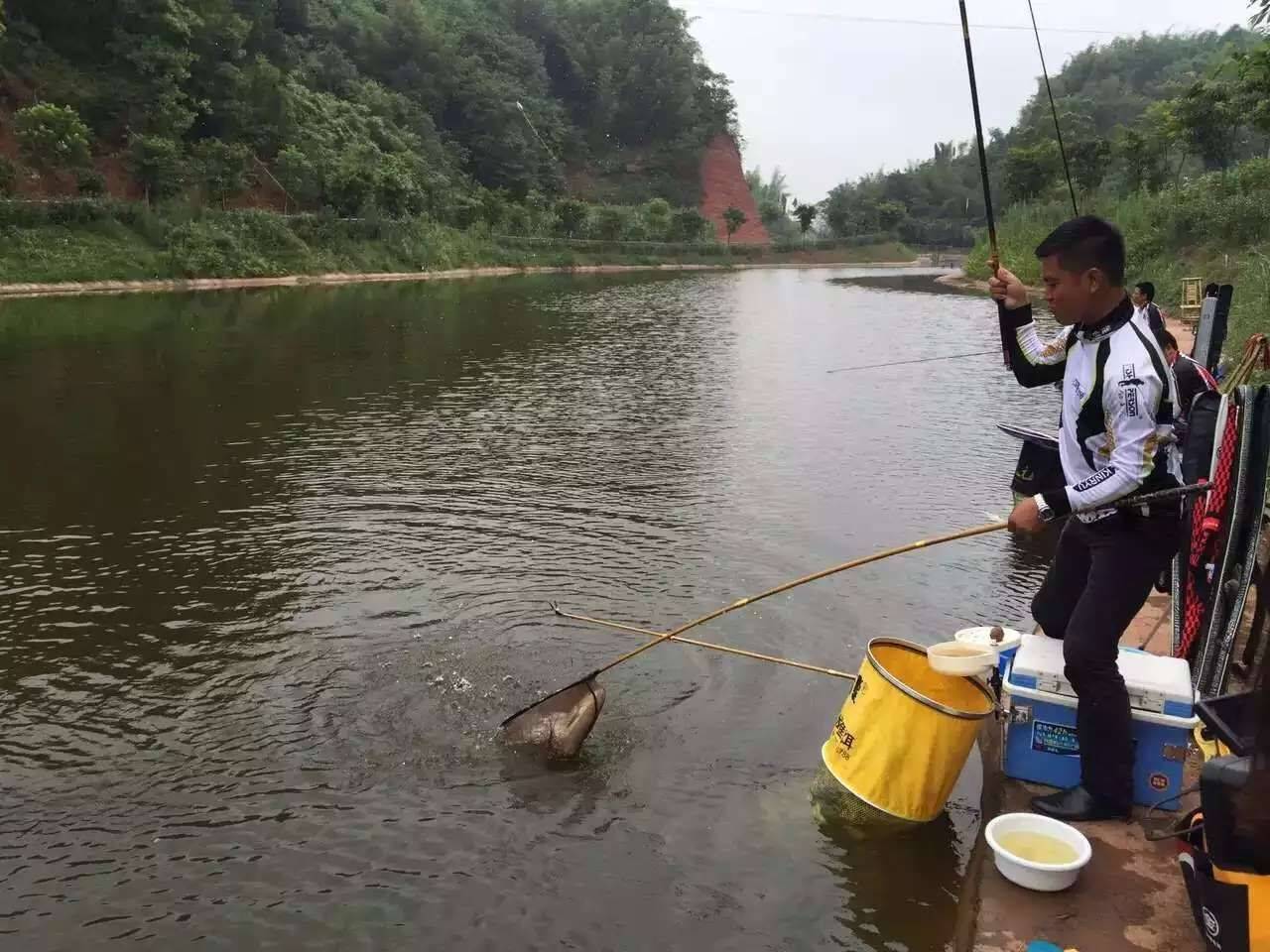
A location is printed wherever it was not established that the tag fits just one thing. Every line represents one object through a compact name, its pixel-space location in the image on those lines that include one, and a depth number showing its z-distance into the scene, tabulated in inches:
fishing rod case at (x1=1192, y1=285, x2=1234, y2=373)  287.3
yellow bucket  160.2
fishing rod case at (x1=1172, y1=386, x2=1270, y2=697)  171.8
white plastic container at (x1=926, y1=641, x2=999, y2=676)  162.9
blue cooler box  155.9
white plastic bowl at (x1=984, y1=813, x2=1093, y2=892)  141.6
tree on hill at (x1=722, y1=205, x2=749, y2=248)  3688.5
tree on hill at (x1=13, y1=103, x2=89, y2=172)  1555.1
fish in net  204.7
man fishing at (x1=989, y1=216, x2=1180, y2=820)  144.7
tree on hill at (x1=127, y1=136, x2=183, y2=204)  1701.5
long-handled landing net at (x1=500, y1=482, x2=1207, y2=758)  204.7
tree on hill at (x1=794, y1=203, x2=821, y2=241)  4060.0
